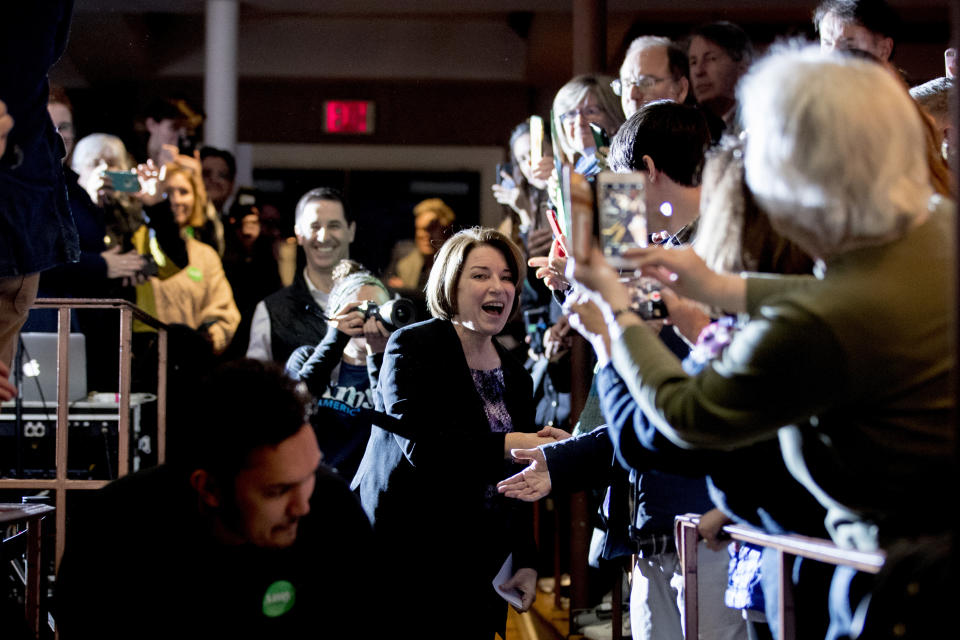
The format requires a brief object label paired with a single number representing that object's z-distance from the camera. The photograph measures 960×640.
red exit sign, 9.29
